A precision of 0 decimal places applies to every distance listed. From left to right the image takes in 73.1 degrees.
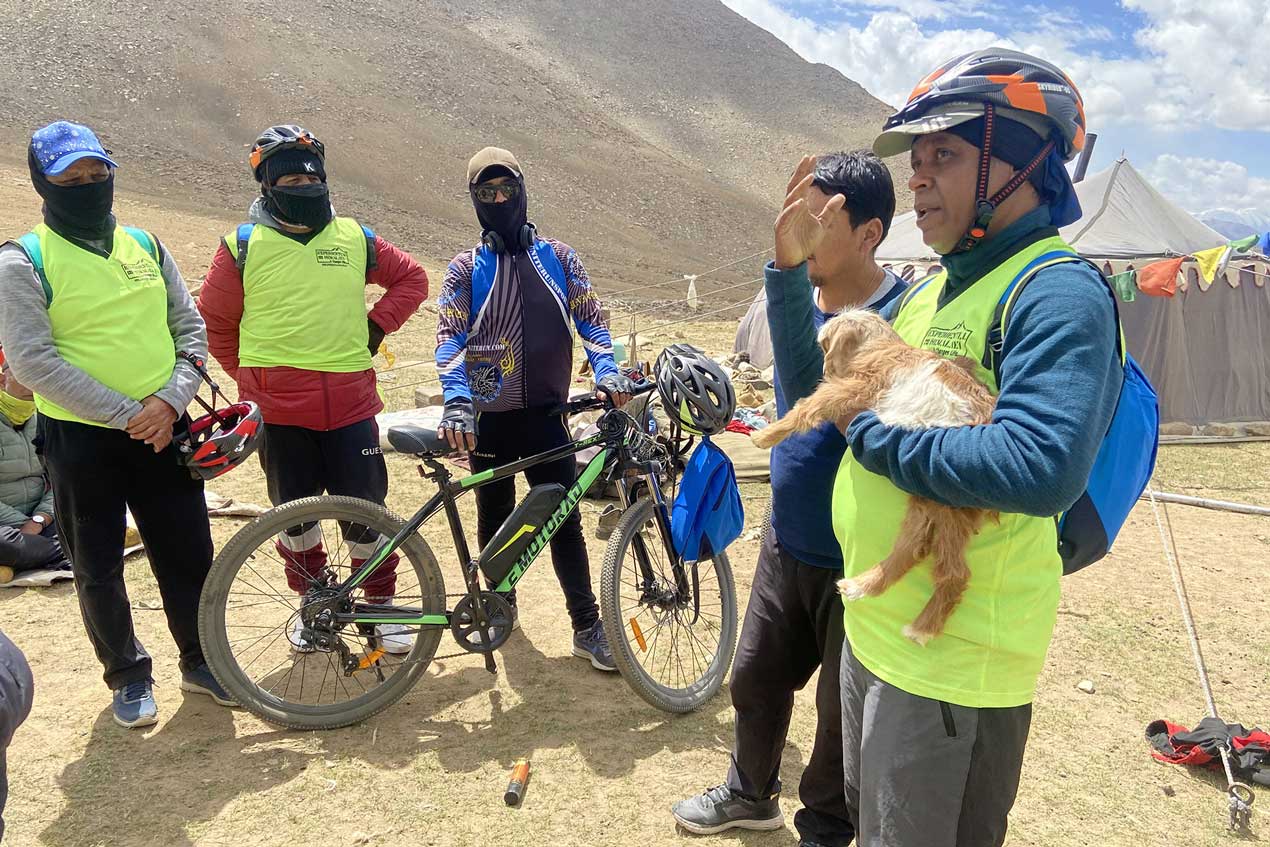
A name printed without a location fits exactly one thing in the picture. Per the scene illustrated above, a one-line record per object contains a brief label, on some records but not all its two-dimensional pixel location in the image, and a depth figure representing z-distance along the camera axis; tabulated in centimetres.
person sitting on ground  436
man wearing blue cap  285
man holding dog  139
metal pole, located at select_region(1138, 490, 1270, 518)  626
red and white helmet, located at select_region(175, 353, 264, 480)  309
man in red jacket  337
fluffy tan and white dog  140
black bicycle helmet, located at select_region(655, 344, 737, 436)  288
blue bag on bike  278
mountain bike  314
